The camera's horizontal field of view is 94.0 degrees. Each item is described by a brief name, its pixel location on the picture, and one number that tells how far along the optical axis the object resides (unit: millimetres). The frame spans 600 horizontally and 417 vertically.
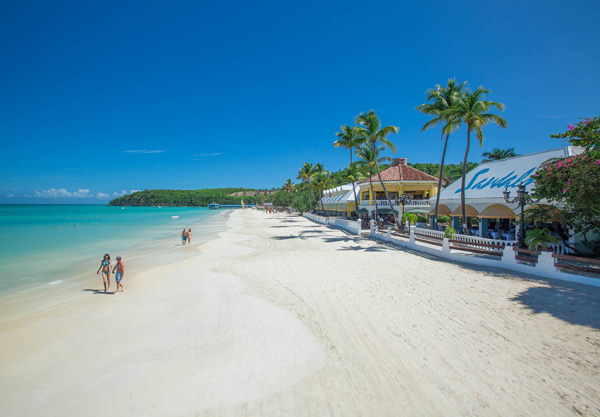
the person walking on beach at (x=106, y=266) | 10023
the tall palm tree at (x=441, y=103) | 18219
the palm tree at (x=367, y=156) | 26906
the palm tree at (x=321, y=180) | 46875
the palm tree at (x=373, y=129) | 23422
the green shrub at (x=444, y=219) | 22997
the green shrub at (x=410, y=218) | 24016
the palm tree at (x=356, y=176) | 34812
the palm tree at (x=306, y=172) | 53562
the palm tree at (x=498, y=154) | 40156
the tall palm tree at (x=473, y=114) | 16281
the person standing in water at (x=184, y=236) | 21391
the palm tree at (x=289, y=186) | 93388
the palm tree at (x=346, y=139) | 27466
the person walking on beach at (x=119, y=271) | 9908
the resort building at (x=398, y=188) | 28219
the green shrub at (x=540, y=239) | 10992
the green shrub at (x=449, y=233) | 14848
